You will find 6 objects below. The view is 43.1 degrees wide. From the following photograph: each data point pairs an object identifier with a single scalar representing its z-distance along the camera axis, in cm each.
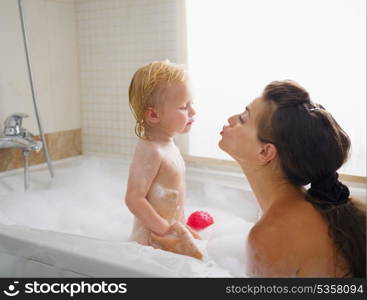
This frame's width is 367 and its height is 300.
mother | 86
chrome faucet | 174
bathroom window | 139
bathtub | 90
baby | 125
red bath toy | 142
